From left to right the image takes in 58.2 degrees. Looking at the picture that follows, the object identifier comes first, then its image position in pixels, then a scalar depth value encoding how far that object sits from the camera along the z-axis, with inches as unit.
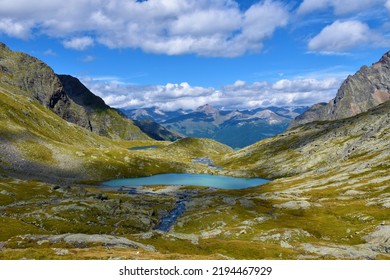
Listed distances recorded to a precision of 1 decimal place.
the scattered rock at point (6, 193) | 4766.5
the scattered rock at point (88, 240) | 2751.5
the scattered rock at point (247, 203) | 5183.1
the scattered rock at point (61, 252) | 2076.0
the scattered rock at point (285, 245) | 3034.0
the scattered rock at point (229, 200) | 5398.6
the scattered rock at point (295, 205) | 4875.0
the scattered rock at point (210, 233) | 3765.8
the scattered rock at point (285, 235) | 3420.3
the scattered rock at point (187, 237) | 3259.4
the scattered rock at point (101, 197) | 5197.8
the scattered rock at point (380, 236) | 3038.9
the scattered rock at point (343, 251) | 2605.8
